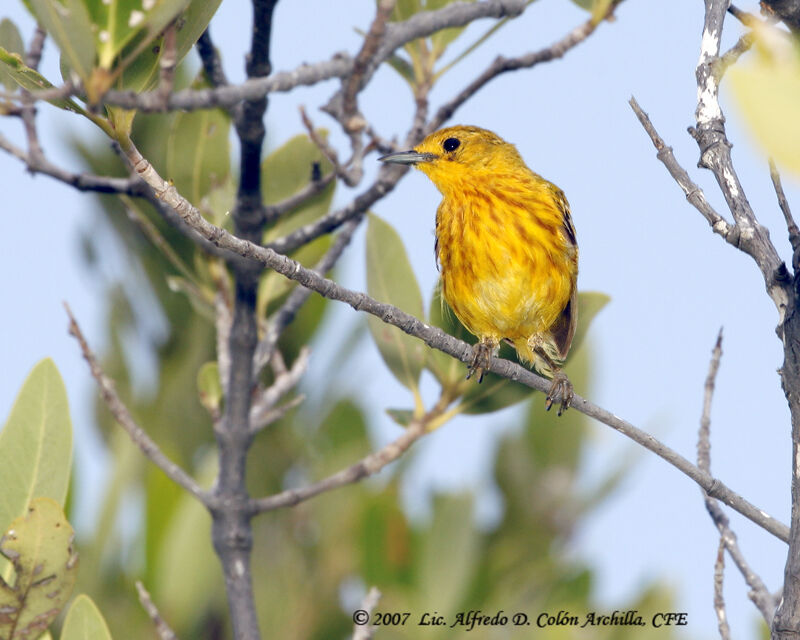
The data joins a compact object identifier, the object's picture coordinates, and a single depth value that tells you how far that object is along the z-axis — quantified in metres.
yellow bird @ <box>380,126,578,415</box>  9.09
